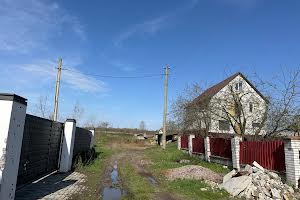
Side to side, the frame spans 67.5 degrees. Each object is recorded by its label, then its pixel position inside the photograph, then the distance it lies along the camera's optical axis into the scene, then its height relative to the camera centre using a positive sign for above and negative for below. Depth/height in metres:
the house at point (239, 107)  13.77 +1.99
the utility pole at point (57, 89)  16.11 +3.20
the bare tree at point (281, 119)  11.60 +1.09
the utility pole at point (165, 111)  22.78 +2.48
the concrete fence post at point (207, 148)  14.70 -0.74
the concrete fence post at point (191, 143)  18.39 -0.52
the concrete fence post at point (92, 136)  19.07 -0.25
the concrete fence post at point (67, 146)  9.31 -0.58
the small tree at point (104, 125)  50.82 +2.08
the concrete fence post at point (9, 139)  4.15 -0.16
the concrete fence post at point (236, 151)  11.00 -0.63
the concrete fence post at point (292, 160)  7.32 -0.66
